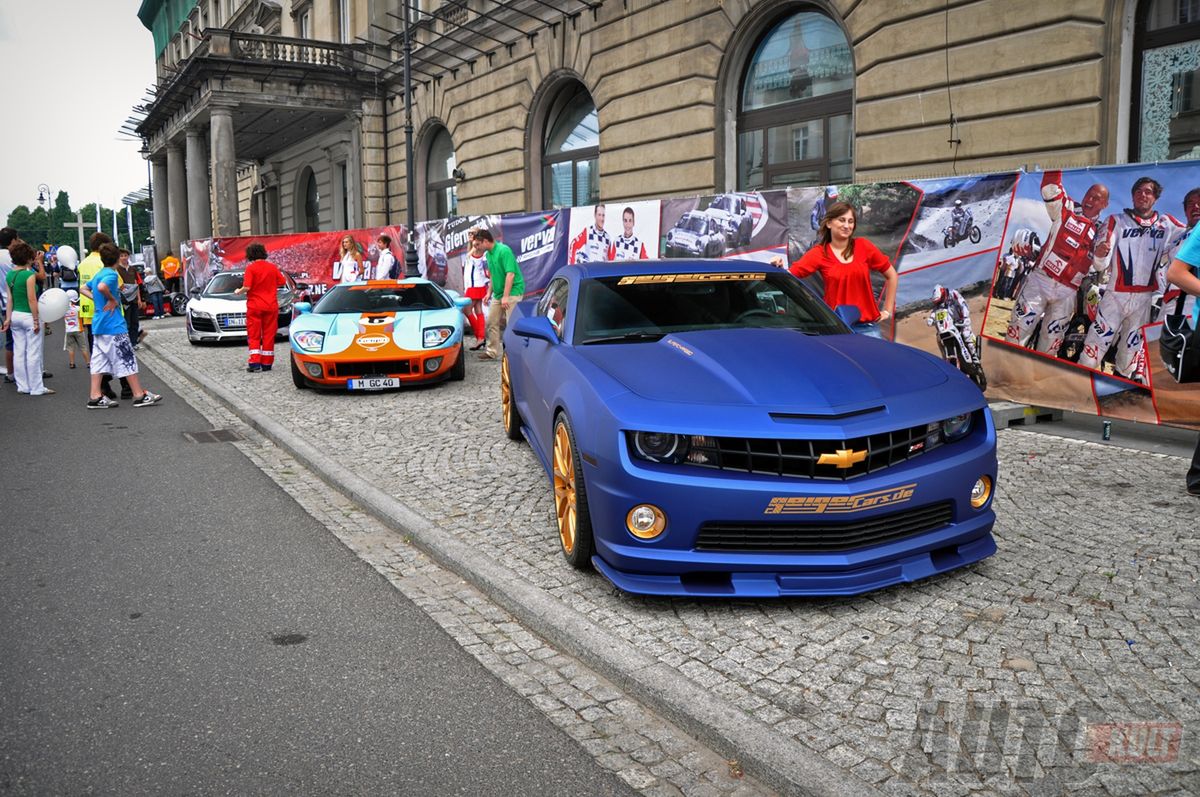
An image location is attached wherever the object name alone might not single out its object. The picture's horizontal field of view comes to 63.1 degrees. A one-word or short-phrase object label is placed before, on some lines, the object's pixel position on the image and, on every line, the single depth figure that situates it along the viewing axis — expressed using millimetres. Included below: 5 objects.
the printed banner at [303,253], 20672
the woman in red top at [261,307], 12711
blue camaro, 3945
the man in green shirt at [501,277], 13094
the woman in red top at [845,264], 6637
